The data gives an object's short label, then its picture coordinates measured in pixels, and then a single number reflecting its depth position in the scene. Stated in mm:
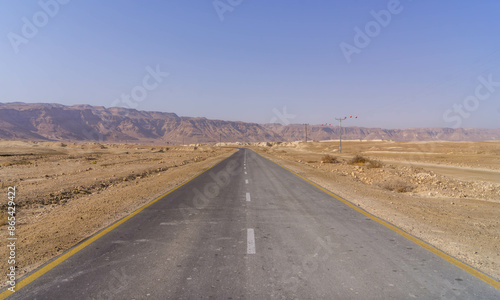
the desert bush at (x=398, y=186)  15192
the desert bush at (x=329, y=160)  38091
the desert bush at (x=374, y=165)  28516
